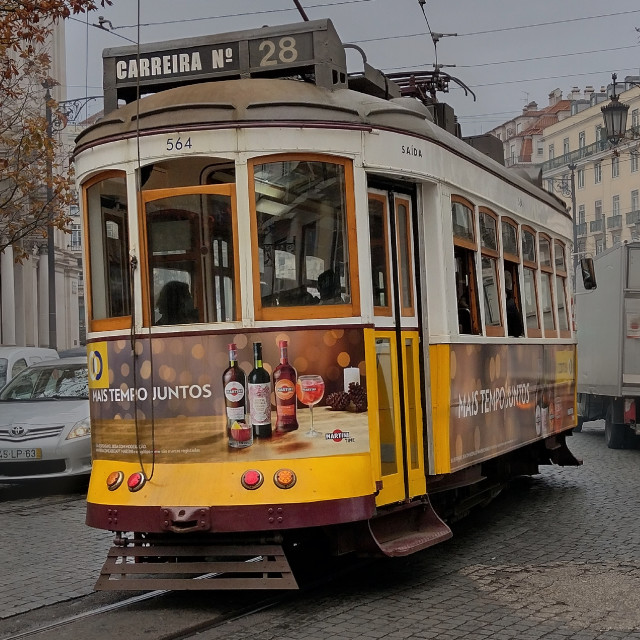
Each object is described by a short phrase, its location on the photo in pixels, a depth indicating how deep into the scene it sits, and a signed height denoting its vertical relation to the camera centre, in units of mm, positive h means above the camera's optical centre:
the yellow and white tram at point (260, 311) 7168 +502
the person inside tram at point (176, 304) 7430 +561
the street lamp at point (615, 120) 17078 +3611
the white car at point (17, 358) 18188 +681
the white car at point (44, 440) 12984 -426
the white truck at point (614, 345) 19141 +501
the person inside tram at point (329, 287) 7445 +624
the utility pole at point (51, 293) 31028 +2880
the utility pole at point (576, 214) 51419 +8888
